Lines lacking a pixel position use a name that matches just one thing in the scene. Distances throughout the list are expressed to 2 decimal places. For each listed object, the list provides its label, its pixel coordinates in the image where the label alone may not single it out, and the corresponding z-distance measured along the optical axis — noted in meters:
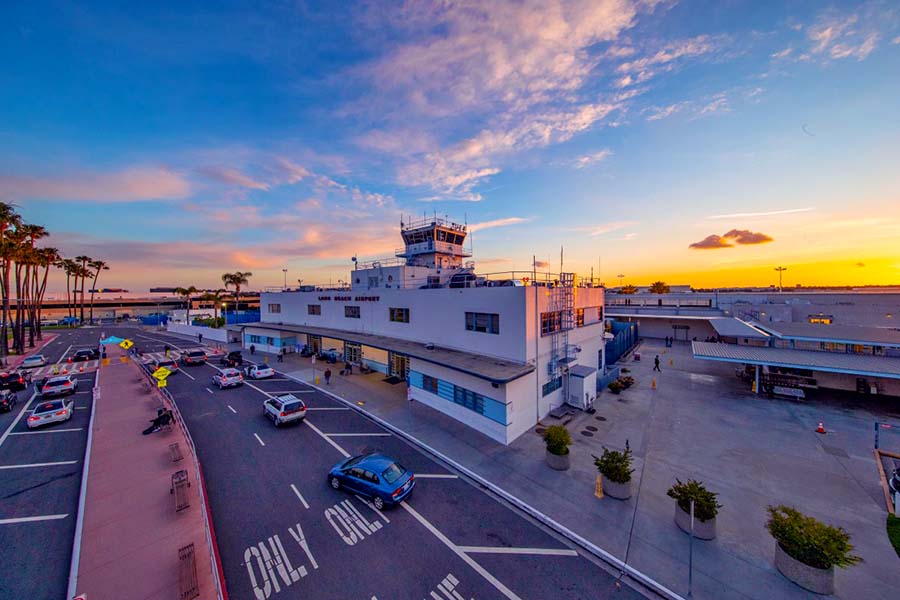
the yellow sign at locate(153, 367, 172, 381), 19.19
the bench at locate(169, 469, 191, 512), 12.26
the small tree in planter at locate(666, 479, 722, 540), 10.58
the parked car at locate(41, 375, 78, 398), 25.56
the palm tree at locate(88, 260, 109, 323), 88.26
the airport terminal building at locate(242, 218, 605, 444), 18.88
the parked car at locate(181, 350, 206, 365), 37.03
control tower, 36.16
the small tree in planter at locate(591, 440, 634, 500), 12.75
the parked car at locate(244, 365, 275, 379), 30.46
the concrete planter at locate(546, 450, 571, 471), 14.88
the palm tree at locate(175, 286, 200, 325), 85.61
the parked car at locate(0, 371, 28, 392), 27.89
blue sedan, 12.39
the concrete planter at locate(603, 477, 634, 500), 12.76
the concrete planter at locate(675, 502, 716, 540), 10.62
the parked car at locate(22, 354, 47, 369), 37.72
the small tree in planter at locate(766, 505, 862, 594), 8.71
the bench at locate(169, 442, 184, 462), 15.90
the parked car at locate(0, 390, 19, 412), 22.95
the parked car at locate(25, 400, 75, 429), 19.89
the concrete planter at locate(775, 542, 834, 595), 8.74
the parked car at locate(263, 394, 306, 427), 19.56
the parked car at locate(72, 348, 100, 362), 42.09
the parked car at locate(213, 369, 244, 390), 27.33
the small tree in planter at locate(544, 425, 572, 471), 14.88
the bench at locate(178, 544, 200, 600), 8.51
